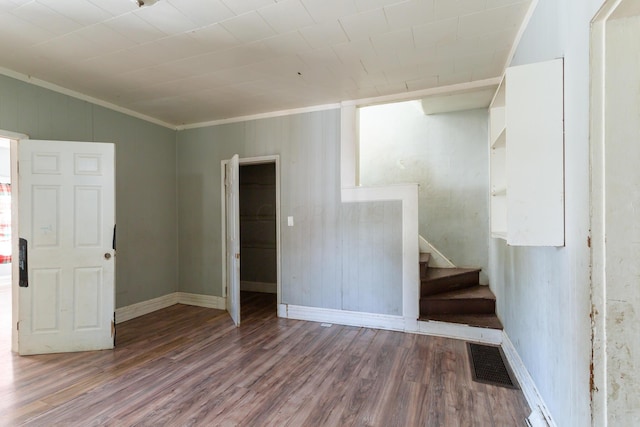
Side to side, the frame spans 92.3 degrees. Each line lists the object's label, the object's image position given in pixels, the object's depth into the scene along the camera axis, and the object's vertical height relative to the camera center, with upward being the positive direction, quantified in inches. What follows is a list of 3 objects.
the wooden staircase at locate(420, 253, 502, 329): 128.2 -37.4
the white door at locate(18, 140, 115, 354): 112.2 -11.6
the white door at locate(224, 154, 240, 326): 140.9 -12.8
